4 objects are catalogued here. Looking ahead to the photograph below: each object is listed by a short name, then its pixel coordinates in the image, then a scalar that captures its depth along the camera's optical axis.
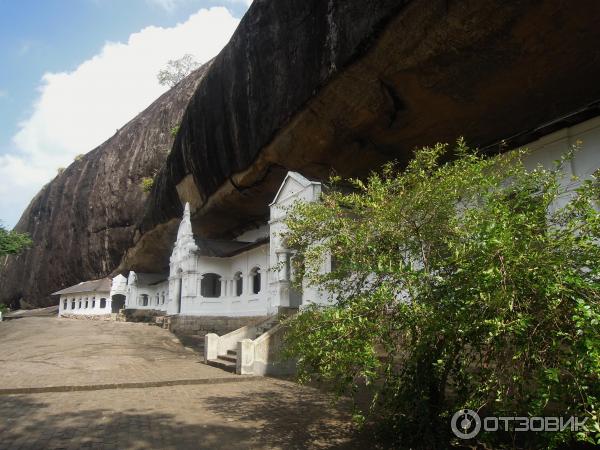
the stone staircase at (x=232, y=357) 11.26
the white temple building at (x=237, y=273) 14.66
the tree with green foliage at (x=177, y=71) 45.28
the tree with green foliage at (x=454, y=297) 3.24
